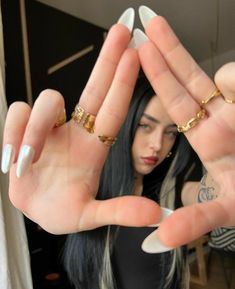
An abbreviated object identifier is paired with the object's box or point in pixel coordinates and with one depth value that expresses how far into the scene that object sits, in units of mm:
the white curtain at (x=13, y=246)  457
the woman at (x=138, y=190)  299
